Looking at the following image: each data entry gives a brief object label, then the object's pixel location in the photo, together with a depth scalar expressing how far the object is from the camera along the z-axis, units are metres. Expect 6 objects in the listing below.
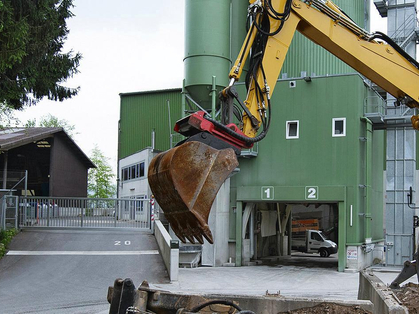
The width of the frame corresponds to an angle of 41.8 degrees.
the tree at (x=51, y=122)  86.56
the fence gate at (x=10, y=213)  24.34
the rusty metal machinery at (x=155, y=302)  6.51
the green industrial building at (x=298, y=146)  26.77
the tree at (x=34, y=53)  16.64
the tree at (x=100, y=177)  82.00
